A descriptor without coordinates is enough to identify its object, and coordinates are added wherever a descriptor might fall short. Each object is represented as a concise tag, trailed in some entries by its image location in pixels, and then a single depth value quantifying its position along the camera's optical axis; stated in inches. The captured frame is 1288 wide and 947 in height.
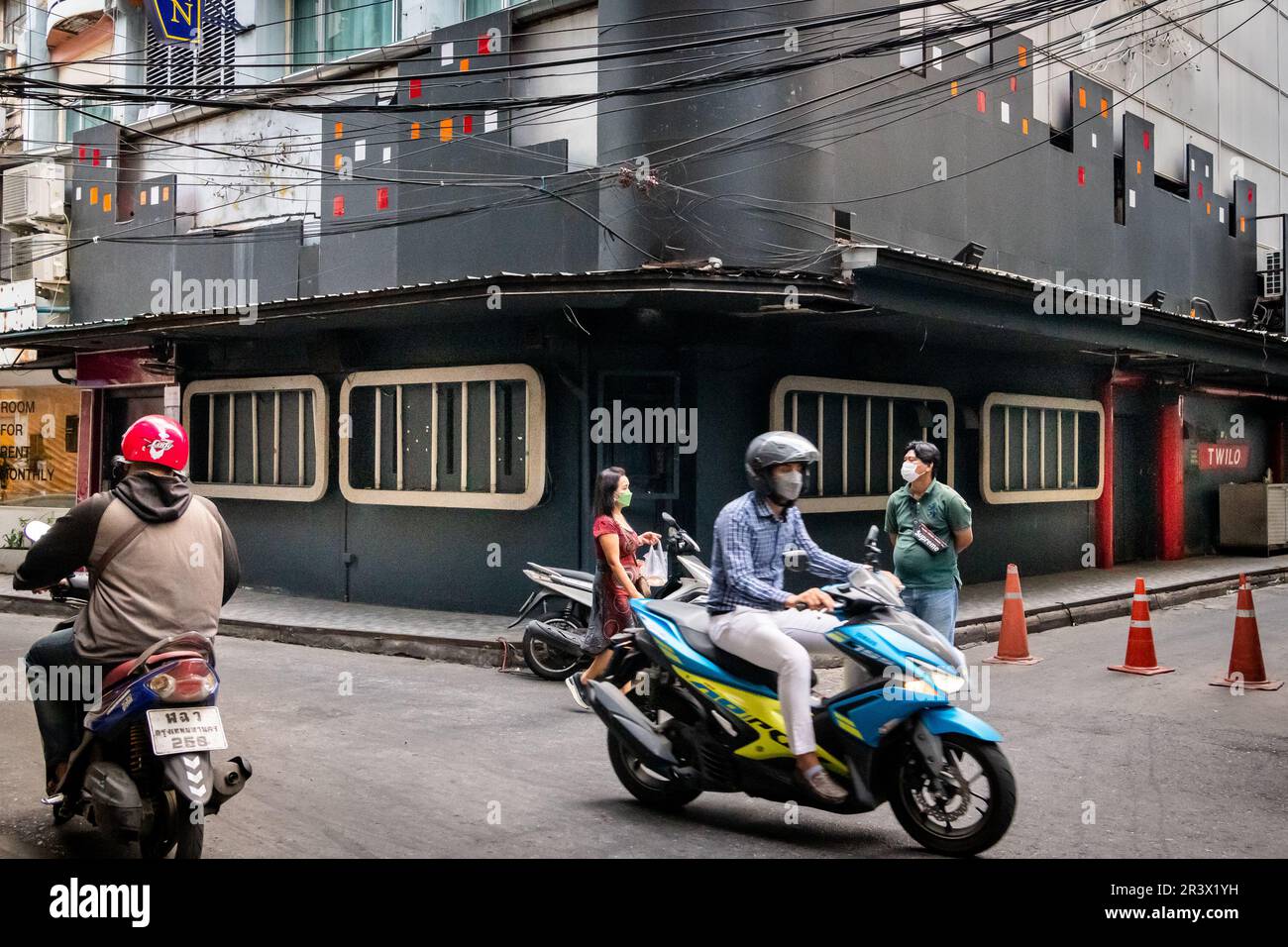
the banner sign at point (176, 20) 698.2
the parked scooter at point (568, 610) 371.9
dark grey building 482.3
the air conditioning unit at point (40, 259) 751.1
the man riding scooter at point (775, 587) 207.5
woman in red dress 337.9
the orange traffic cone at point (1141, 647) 400.5
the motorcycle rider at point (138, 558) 185.2
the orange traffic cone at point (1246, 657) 373.7
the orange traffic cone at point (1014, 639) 426.3
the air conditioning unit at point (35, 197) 749.9
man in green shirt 310.7
